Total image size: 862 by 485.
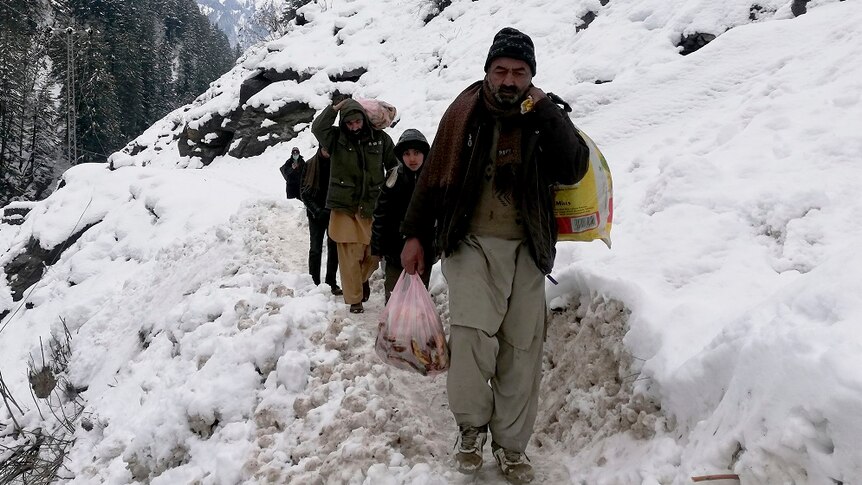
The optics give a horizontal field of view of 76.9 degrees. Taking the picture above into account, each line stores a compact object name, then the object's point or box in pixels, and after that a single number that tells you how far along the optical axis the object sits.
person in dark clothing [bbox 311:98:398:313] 5.14
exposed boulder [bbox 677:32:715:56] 8.41
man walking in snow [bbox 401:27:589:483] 2.55
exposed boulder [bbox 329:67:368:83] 18.22
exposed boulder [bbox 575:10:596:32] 11.82
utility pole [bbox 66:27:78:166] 35.25
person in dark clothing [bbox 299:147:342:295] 5.66
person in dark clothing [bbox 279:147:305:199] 7.16
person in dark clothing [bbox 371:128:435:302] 3.77
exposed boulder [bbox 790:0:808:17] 7.57
